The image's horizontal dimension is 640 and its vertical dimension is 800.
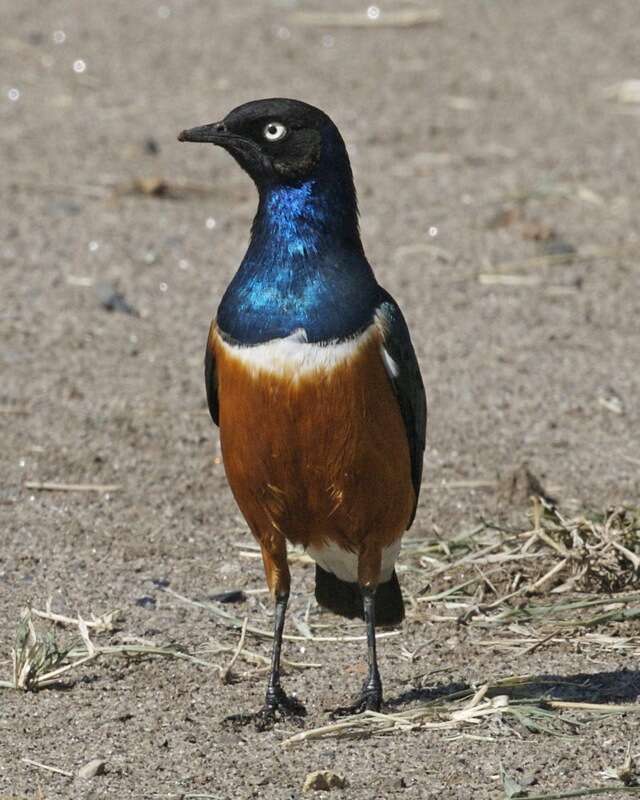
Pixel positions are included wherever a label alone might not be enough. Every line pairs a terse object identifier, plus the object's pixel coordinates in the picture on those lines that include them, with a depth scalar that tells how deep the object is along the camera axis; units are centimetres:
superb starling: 1023
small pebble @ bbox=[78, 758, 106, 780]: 968
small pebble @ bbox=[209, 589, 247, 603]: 1271
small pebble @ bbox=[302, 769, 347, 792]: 955
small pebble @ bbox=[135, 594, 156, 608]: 1252
